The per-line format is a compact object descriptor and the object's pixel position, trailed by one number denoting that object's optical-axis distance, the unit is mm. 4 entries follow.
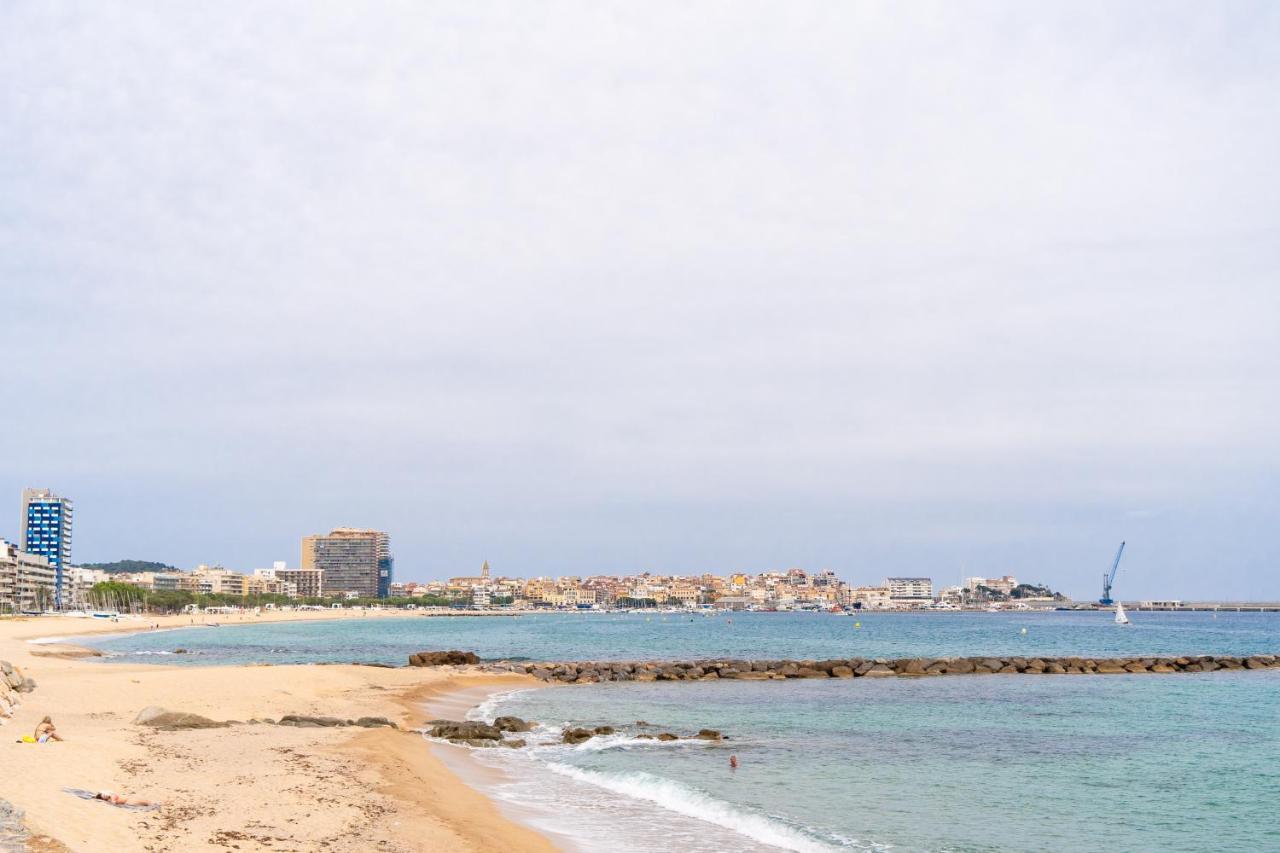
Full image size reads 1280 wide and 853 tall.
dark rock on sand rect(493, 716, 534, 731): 32469
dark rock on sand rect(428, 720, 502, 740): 30250
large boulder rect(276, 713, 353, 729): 29072
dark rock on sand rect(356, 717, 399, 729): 30070
